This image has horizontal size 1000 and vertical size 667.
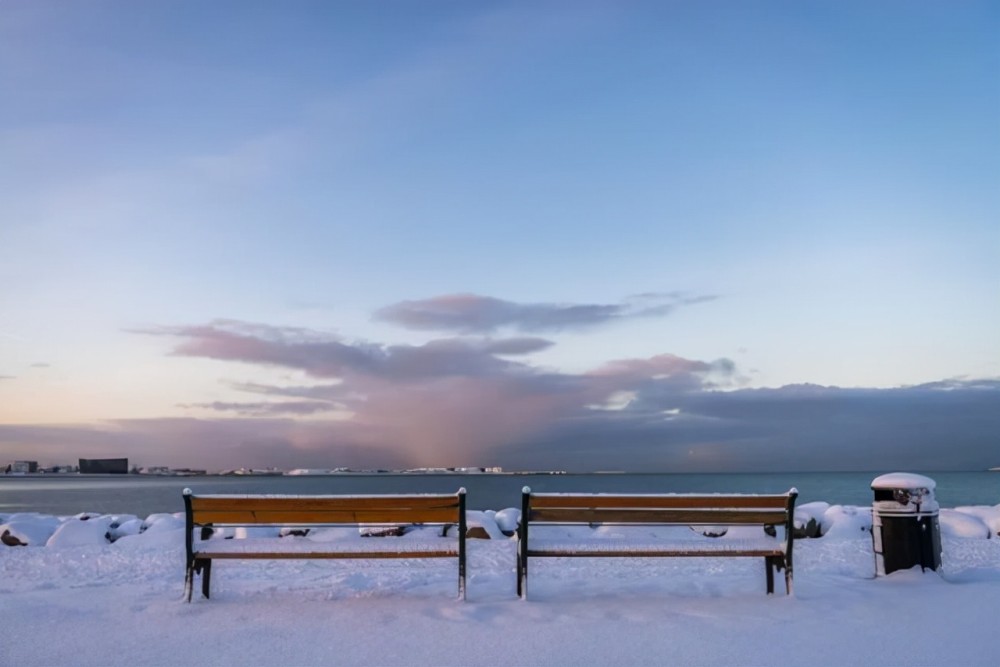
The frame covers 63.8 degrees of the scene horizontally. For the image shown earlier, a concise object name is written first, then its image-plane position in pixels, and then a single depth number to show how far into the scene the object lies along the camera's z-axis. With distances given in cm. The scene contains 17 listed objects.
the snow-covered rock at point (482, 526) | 1284
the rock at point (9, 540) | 1352
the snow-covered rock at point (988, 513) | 1315
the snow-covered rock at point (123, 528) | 1520
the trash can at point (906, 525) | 762
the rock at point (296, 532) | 1359
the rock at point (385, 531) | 1302
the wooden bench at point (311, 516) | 642
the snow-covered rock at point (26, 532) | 1355
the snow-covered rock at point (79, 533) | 1348
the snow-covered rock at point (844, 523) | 1287
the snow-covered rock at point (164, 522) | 1463
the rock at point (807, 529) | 1321
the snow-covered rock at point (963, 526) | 1298
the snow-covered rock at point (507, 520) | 1485
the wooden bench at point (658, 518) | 650
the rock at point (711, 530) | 1446
